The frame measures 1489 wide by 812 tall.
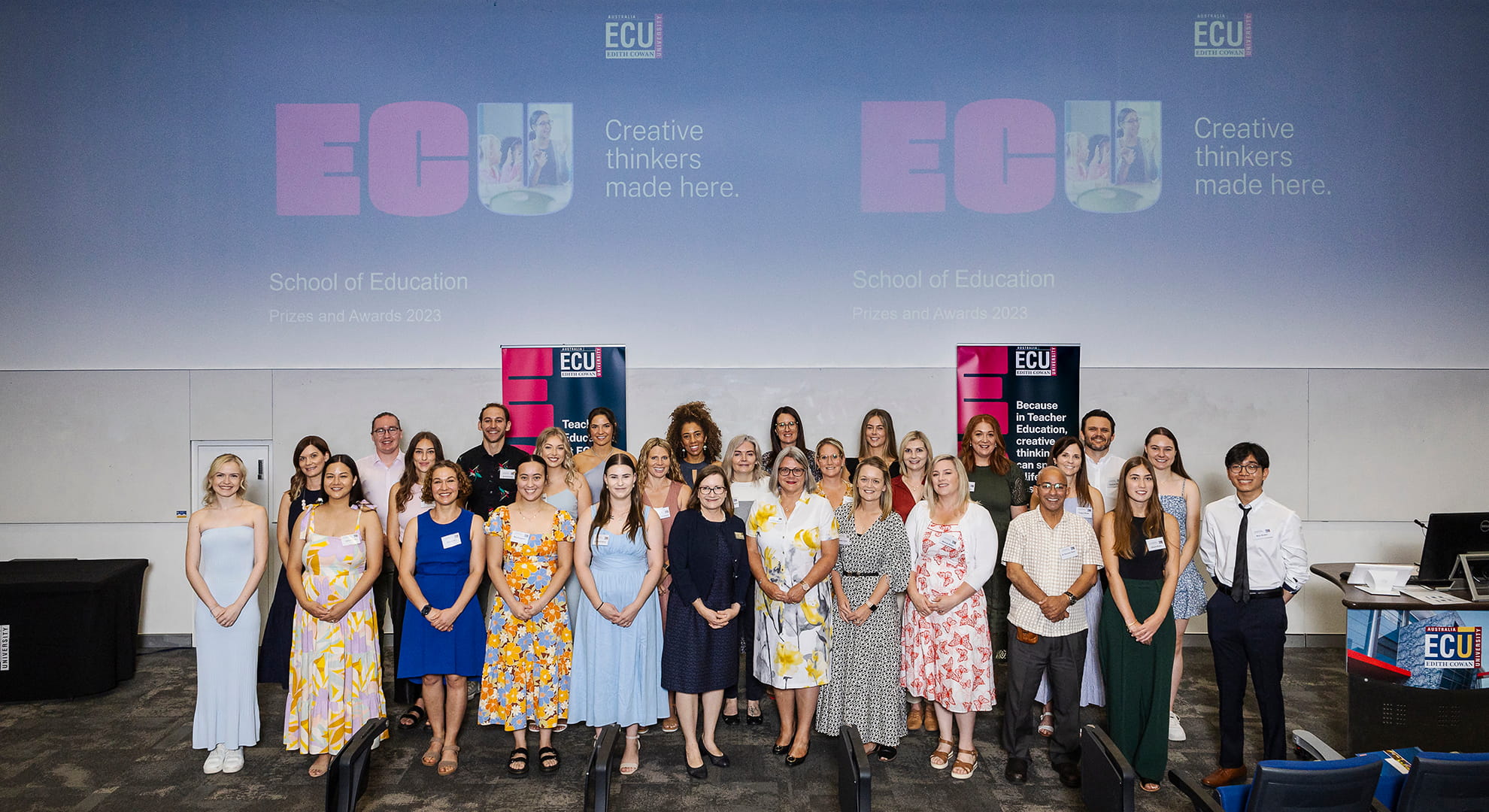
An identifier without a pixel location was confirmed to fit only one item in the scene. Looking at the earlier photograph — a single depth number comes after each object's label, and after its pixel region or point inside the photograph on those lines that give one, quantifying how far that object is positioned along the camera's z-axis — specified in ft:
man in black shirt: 17.11
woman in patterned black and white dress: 13.42
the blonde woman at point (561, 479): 15.05
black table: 17.48
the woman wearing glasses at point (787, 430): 16.90
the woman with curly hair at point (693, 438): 16.69
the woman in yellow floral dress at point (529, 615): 13.46
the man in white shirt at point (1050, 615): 12.98
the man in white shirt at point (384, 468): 16.99
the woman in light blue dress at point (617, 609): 13.48
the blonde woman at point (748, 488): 15.28
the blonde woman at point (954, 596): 13.42
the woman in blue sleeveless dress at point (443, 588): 13.57
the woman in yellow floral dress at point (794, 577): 13.50
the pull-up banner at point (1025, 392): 20.88
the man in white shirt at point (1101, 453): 16.14
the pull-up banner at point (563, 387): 20.92
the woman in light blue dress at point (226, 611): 13.74
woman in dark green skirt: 12.87
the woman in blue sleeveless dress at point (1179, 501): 14.19
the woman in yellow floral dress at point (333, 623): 13.51
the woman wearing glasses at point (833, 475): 14.65
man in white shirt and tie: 12.94
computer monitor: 13.99
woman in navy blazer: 13.34
